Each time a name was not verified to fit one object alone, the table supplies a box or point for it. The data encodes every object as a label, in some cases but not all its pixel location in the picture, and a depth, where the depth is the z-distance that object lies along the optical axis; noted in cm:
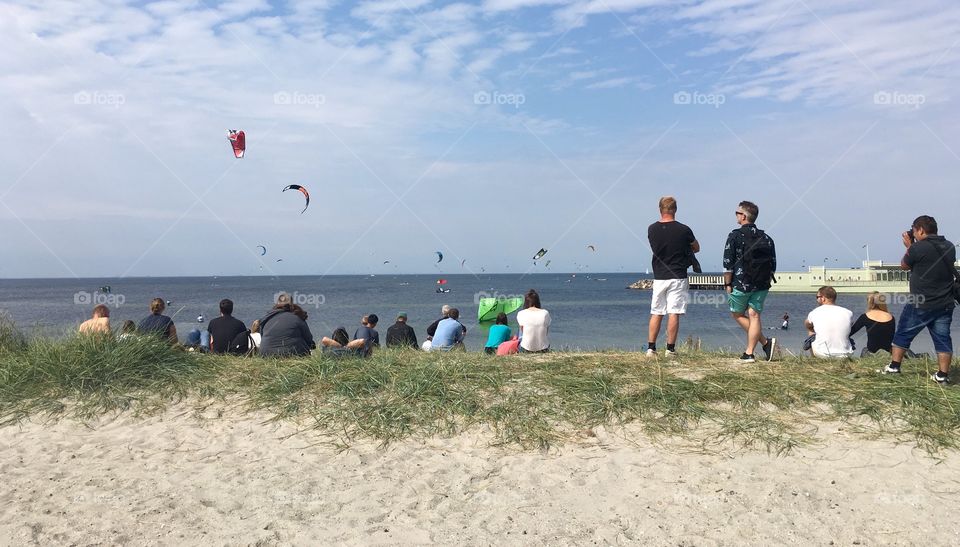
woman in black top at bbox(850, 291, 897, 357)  940
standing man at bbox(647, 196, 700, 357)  766
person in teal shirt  1066
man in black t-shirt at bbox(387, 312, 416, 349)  1093
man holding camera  624
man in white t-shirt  830
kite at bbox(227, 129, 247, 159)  1135
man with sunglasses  741
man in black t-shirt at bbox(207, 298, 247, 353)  945
